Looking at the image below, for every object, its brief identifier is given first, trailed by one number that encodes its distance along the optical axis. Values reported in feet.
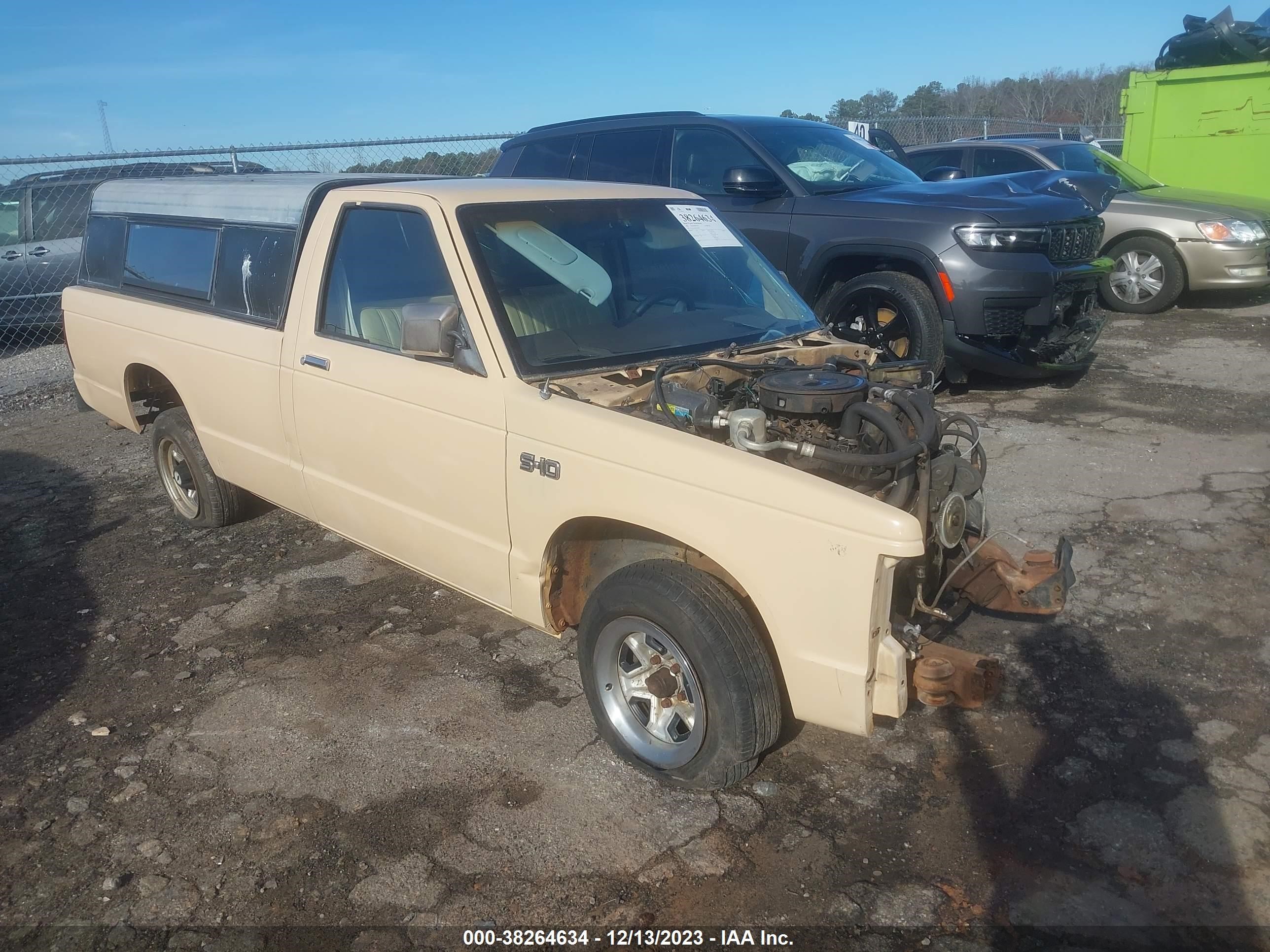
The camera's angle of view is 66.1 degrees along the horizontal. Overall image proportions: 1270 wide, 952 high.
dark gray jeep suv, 22.06
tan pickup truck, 9.30
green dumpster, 39.58
